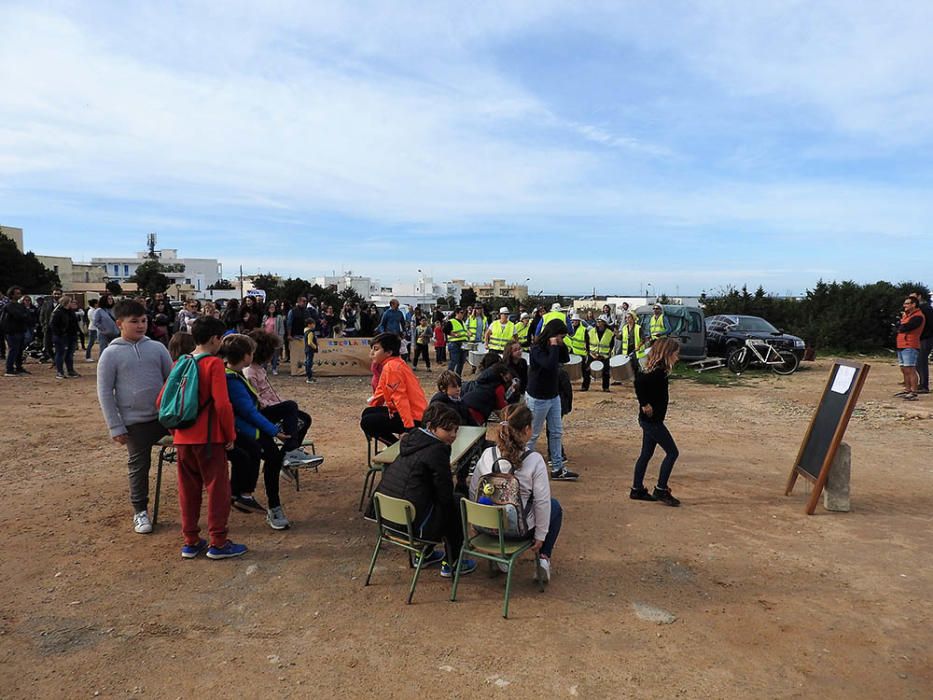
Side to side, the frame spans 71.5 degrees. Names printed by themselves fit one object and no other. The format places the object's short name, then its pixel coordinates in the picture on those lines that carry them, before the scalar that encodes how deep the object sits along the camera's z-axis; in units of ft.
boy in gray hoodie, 15.38
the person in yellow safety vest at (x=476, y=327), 45.42
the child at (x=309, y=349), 44.27
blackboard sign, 18.33
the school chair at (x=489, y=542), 12.57
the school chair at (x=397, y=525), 12.94
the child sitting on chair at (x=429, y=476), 13.14
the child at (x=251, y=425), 15.93
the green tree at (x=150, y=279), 249.34
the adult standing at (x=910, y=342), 37.06
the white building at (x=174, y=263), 442.05
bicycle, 50.62
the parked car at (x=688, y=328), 53.36
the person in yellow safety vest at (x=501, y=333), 40.55
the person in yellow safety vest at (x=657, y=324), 45.50
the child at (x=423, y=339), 51.57
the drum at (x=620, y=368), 39.45
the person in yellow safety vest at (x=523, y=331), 42.29
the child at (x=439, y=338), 54.29
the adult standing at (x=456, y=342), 43.70
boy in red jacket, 14.21
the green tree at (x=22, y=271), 154.61
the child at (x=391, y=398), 18.56
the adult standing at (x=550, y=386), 21.20
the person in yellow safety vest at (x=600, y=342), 42.29
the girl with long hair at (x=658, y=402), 18.99
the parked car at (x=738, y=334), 54.39
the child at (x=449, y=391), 19.17
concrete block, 18.71
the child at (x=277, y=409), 18.57
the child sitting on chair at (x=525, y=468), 13.29
